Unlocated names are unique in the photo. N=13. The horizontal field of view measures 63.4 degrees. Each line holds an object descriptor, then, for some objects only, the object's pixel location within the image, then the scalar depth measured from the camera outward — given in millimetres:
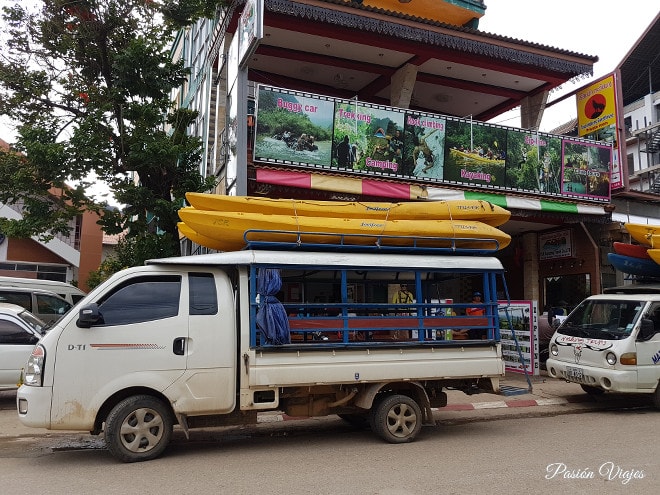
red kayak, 11102
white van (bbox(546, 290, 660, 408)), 8375
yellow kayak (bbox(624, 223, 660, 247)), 10500
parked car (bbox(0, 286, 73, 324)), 12617
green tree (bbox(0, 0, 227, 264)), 11609
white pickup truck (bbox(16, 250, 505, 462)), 5496
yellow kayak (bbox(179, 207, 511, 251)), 6395
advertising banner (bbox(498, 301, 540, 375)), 10742
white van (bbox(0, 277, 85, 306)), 13504
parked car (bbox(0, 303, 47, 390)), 8945
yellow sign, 14055
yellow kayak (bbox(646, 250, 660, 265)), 10234
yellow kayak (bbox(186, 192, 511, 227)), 6906
